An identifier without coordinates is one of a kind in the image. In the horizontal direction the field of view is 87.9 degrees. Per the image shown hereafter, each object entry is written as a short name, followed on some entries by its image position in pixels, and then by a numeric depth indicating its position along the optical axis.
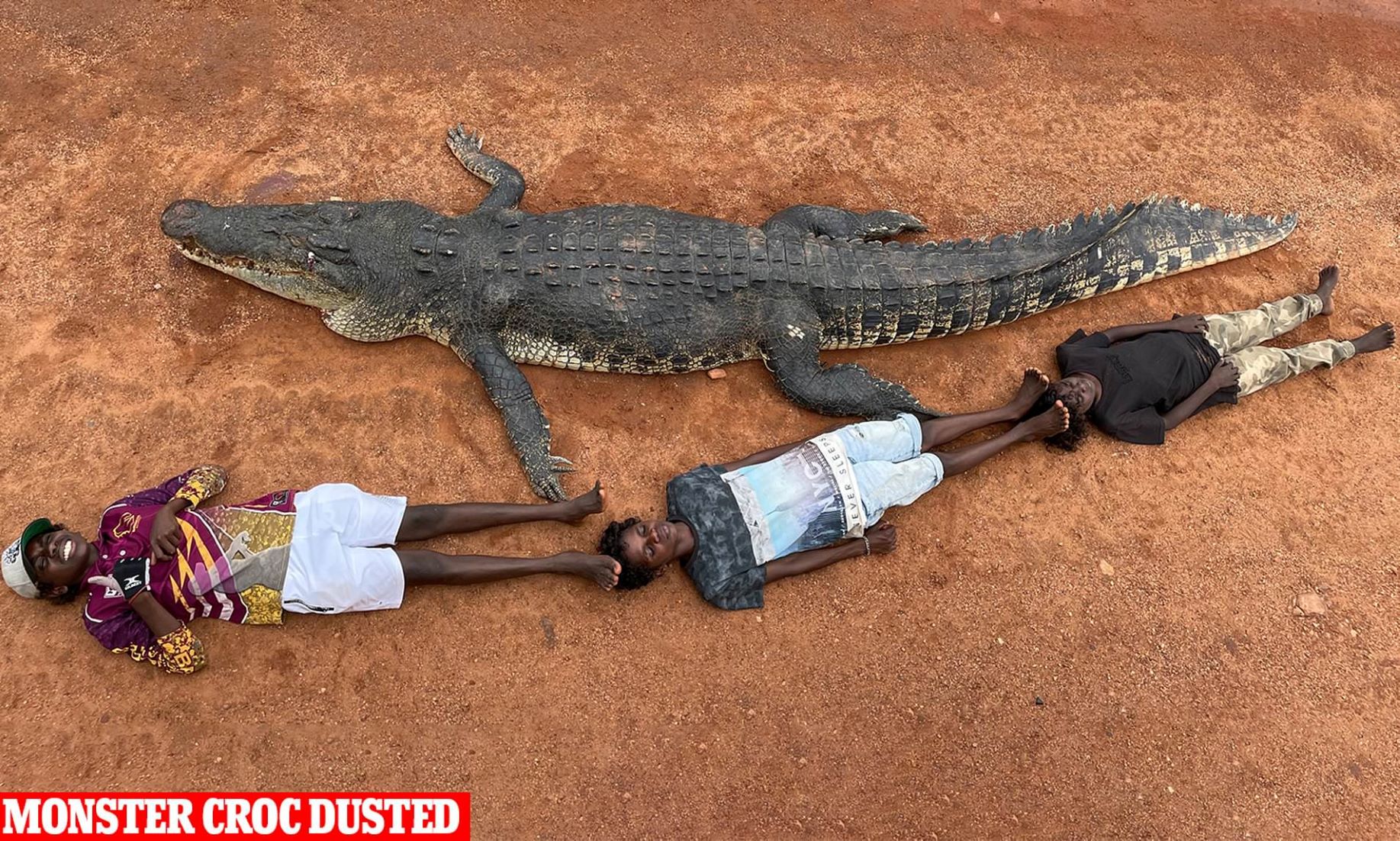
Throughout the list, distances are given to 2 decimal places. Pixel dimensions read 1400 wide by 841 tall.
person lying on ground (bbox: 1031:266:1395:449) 3.95
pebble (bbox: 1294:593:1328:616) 3.63
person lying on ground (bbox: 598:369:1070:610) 3.39
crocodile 4.00
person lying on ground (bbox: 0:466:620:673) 2.98
